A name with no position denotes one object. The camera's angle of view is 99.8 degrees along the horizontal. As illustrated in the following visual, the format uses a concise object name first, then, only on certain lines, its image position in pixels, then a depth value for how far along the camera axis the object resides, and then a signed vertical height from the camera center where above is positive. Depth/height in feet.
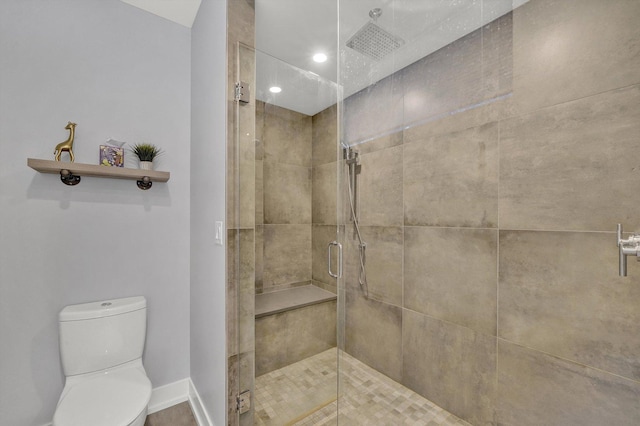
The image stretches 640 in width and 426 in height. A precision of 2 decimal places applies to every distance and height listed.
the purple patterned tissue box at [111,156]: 5.49 +1.19
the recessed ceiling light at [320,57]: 6.69 +3.90
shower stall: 3.57 -0.05
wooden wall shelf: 4.83 +0.82
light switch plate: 4.79 -0.34
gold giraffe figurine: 5.11 +1.32
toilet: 3.95 -2.82
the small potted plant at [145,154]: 5.85 +1.29
